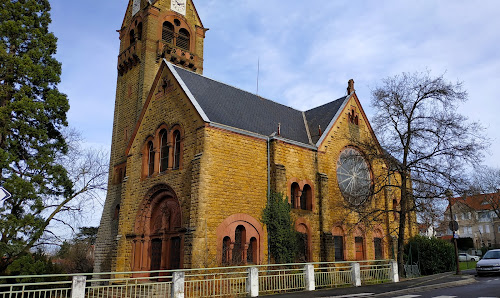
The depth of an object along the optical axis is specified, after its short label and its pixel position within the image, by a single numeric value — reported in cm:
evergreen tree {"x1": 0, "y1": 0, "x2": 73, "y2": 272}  1803
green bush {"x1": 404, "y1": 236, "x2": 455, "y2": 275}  2517
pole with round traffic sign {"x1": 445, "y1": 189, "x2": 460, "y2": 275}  2225
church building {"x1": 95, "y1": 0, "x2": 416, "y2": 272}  1850
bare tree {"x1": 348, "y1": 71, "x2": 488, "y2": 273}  2022
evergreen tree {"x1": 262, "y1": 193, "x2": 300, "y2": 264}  1916
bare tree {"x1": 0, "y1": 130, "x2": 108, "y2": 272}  1778
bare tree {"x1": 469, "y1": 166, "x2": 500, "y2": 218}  5016
